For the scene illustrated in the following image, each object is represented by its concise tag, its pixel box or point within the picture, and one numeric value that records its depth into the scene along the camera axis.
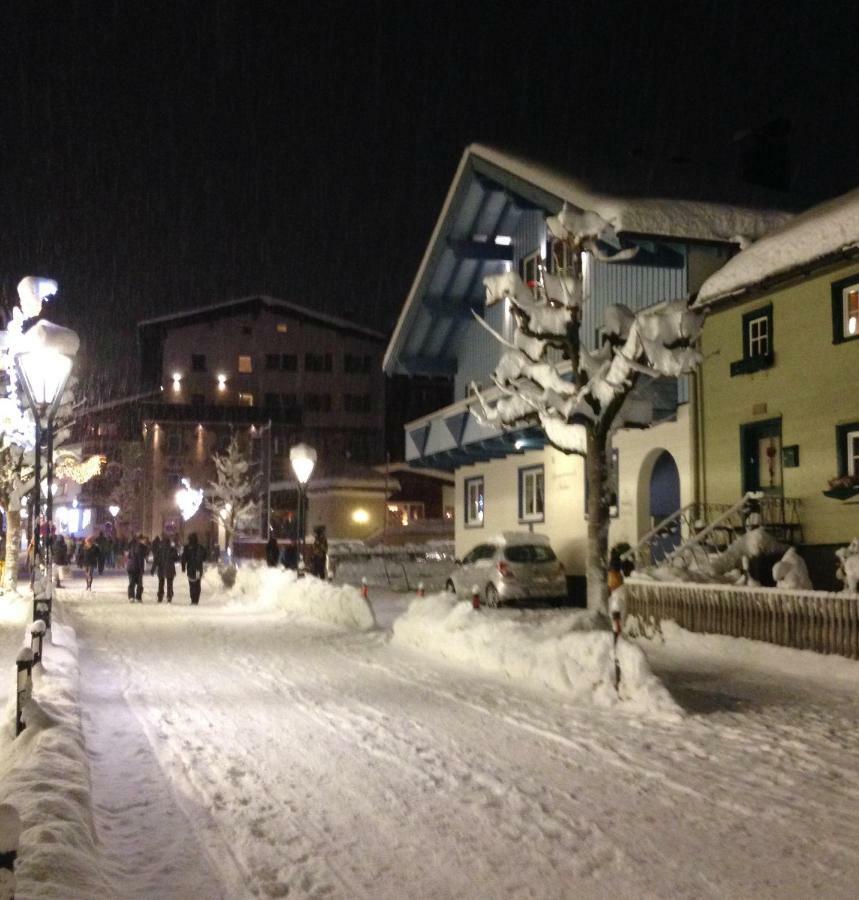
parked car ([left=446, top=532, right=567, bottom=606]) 23.27
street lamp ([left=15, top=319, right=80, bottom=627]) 13.96
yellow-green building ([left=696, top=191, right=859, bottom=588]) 18.64
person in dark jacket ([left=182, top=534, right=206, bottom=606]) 27.06
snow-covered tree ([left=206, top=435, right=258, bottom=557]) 62.59
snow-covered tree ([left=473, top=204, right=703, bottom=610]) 15.77
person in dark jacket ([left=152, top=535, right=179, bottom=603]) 27.92
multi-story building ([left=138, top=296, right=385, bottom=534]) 73.38
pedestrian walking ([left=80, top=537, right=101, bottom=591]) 33.88
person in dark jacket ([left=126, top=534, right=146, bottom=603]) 28.11
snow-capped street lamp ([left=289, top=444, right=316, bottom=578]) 23.70
